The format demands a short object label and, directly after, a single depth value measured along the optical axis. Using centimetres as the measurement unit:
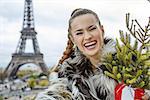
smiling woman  100
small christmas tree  92
